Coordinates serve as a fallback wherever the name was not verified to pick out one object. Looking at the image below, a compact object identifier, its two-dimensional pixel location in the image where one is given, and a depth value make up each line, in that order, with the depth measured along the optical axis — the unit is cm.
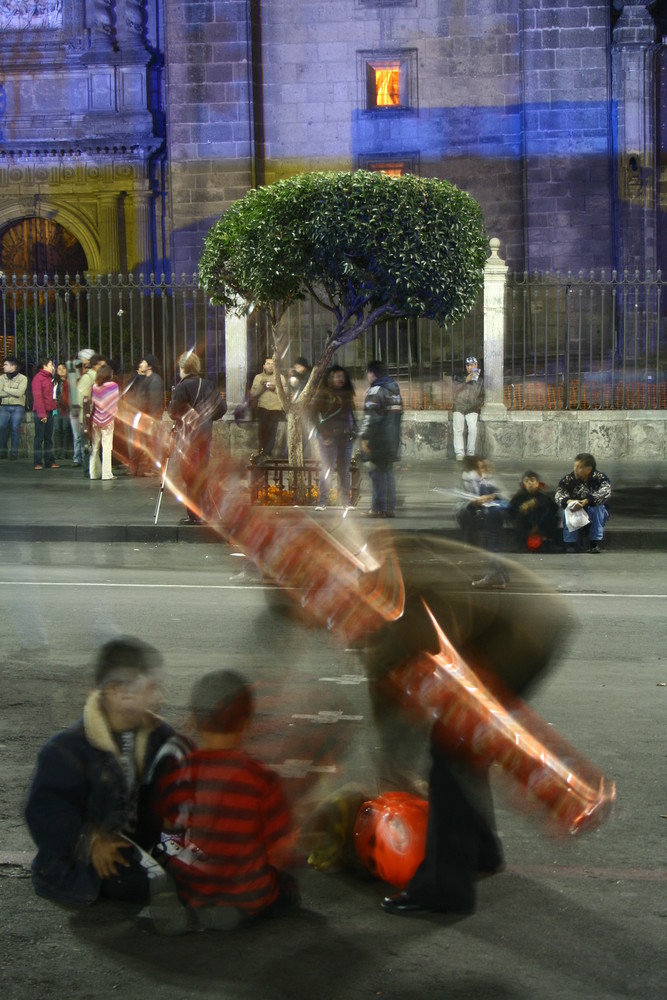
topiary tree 1430
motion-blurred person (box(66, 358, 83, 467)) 1806
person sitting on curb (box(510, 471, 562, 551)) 1214
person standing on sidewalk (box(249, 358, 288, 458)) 1648
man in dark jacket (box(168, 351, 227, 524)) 1383
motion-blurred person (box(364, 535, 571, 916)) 415
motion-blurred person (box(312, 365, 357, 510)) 1410
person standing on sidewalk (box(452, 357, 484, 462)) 1766
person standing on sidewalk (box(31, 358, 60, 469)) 1805
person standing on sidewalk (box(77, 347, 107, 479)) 1688
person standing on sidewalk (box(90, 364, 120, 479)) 1609
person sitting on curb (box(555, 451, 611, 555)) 1208
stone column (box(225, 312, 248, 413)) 1912
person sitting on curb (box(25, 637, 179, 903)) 436
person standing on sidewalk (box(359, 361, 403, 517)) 1350
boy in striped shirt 427
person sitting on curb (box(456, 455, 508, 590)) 966
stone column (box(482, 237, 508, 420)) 1900
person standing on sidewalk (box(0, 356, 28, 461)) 1859
